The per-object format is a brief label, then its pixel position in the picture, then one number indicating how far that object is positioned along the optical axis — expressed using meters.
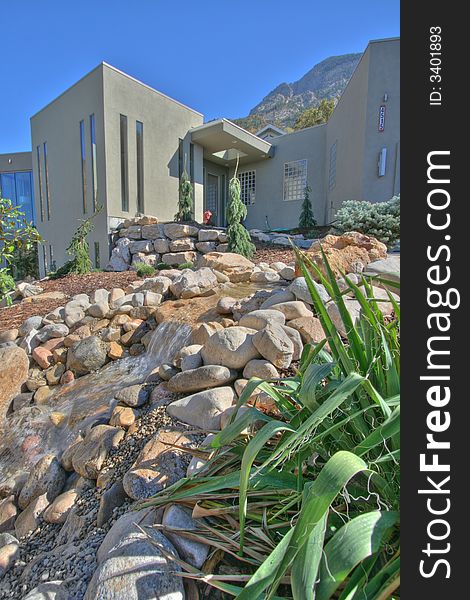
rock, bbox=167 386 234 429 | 2.30
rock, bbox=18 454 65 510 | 2.59
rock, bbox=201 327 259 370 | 2.76
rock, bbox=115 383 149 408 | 3.02
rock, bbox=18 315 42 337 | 5.29
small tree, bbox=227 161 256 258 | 8.45
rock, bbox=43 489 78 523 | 2.26
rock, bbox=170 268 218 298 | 5.14
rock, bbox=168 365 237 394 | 2.67
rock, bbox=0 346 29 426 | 4.13
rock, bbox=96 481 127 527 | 1.92
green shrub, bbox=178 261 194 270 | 8.37
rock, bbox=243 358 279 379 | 2.55
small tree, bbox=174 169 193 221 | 11.84
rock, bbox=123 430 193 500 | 1.86
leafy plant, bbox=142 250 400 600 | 0.95
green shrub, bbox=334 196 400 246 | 7.31
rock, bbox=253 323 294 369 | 2.61
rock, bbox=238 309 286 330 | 3.03
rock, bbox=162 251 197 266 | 9.84
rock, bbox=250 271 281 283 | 5.21
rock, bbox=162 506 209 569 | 1.33
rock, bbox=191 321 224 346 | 3.46
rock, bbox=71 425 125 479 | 2.44
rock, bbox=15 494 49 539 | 2.33
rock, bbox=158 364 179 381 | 3.16
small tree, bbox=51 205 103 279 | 9.81
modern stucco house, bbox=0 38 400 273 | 9.61
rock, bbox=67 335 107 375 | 4.35
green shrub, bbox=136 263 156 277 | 8.30
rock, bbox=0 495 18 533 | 2.57
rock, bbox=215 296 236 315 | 4.03
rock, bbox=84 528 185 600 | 1.24
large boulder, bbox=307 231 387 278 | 4.56
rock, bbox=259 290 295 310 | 3.72
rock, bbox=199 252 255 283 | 5.72
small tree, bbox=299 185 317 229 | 12.78
